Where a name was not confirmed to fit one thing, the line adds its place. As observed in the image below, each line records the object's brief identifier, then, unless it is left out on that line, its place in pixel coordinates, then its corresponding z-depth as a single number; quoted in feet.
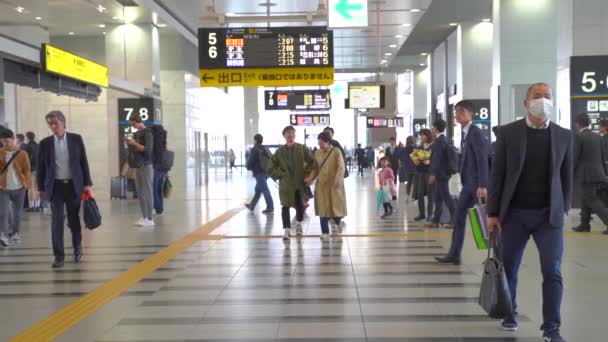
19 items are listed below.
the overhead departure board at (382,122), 139.74
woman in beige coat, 32.04
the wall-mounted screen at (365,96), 94.12
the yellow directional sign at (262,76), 48.18
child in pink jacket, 42.98
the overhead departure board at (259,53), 47.83
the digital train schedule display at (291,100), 80.69
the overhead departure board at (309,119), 124.47
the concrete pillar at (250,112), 157.38
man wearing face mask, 14.24
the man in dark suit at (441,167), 31.55
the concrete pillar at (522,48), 50.72
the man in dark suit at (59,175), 25.53
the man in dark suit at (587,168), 32.01
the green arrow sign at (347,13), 41.45
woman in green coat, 31.91
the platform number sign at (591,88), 43.24
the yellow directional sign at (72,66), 42.02
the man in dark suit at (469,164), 22.67
